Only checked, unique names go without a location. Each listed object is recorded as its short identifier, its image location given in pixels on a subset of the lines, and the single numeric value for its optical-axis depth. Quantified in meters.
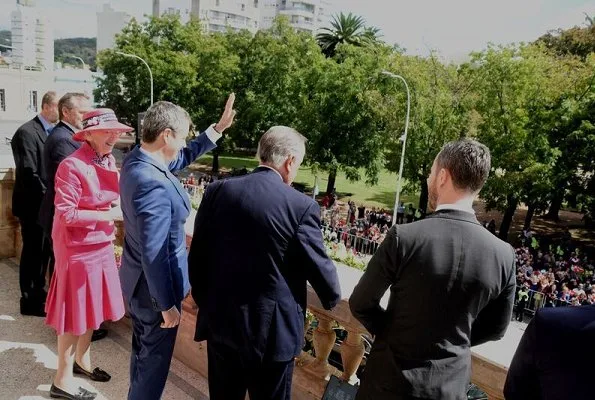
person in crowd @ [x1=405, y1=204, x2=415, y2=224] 26.78
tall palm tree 53.09
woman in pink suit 3.06
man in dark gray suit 1.81
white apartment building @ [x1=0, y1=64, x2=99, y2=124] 57.59
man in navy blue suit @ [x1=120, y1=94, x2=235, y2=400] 2.51
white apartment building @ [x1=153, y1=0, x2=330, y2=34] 90.88
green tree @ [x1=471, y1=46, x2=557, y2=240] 24.08
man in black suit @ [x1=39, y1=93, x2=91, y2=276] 3.75
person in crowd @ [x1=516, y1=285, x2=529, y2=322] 13.31
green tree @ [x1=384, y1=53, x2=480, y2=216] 27.03
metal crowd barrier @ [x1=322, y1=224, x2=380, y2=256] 17.34
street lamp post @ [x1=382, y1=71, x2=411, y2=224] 24.43
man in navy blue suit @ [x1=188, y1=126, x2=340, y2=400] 2.16
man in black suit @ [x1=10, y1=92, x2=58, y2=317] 4.41
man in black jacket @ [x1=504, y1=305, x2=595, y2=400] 1.17
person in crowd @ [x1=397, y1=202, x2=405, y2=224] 26.76
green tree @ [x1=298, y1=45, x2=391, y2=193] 31.30
